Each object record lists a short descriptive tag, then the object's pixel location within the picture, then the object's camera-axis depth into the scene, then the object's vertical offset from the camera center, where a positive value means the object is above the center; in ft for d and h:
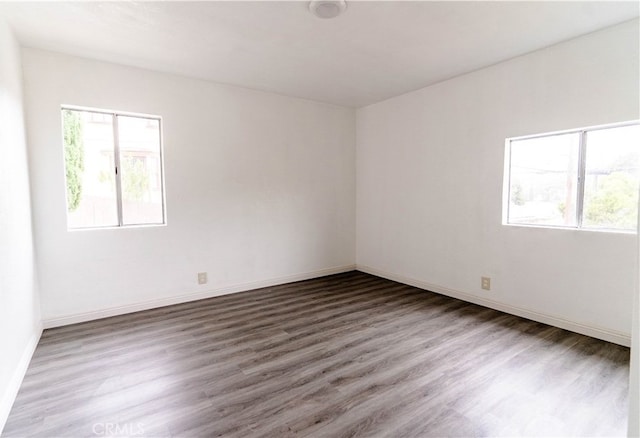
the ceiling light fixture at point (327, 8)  6.91 +4.32
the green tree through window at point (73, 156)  10.01 +1.36
